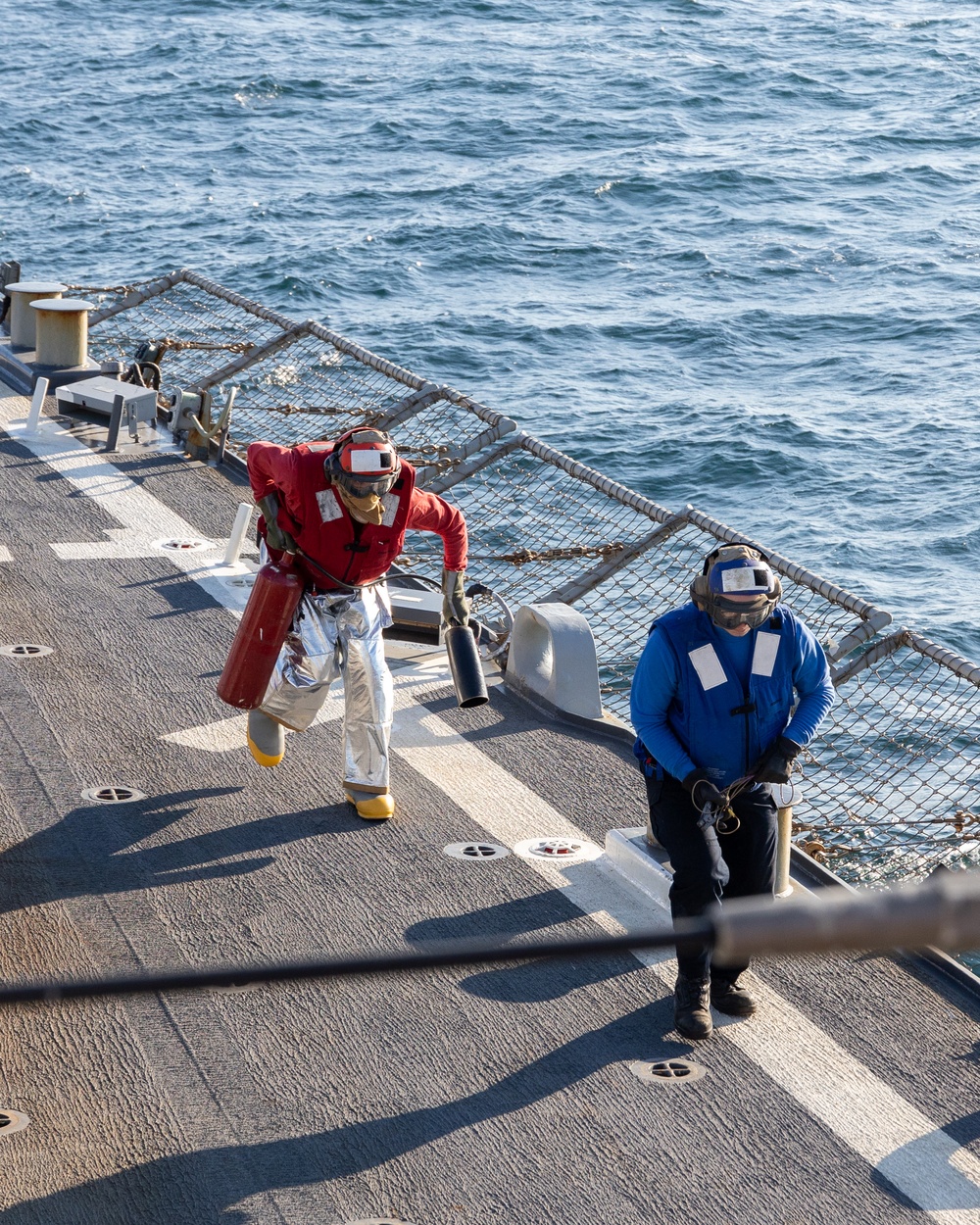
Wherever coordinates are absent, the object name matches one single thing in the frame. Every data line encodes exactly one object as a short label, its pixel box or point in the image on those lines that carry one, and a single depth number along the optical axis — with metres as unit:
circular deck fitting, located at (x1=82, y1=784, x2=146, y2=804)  15.52
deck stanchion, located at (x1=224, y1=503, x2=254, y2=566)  21.34
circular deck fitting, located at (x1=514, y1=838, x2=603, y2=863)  14.81
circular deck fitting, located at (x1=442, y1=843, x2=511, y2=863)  14.78
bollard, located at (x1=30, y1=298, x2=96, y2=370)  30.37
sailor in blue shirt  11.92
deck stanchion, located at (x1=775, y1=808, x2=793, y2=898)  13.42
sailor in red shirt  14.41
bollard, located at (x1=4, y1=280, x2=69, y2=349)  32.03
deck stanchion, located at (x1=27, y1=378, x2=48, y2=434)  27.28
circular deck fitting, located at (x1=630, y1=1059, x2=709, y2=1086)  11.59
